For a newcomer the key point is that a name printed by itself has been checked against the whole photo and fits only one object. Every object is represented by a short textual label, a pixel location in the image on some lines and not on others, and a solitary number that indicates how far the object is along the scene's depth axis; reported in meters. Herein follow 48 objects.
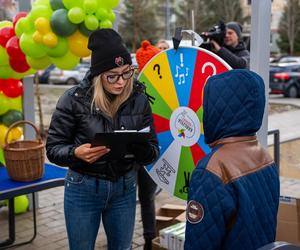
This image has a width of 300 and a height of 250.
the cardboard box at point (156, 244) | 3.40
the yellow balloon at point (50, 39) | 3.79
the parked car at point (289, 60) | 25.44
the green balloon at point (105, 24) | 3.68
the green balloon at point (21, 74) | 4.50
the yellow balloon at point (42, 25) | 3.81
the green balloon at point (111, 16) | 3.76
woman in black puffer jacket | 2.38
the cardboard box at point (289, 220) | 3.17
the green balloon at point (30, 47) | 3.92
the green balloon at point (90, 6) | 3.60
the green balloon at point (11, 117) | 4.78
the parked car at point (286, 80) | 16.80
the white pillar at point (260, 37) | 2.70
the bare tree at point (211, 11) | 36.47
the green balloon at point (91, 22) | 3.62
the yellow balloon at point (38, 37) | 3.82
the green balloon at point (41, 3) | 3.95
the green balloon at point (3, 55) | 4.28
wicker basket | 3.46
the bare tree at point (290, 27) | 39.24
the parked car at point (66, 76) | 25.79
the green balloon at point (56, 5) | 3.88
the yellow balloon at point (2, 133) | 4.65
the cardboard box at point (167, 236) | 3.29
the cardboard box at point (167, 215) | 3.87
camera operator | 4.37
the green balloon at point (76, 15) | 3.63
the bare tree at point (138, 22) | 38.62
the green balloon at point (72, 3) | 3.69
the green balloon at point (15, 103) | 4.84
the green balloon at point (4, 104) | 4.70
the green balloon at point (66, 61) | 3.98
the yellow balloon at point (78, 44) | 3.80
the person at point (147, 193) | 3.61
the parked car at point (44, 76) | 27.05
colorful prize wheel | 2.79
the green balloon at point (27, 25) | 3.97
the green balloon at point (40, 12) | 3.88
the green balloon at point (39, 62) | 4.12
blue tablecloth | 3.20
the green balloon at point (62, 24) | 3.72
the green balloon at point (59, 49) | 3.86
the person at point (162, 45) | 4.15
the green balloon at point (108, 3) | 3.69
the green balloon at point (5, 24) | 4.40
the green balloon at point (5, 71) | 4.39
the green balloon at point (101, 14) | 3.66
